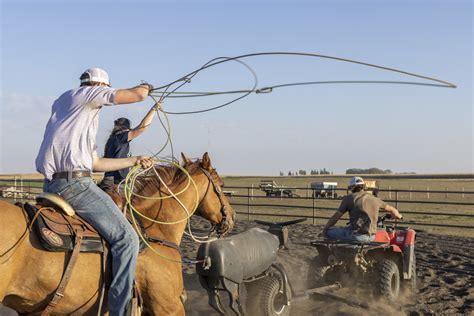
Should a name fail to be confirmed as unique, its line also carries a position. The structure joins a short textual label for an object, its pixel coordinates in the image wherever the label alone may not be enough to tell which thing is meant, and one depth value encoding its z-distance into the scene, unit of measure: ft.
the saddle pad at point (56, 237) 12.92
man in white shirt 13.69
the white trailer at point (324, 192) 130.41
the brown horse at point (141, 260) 12.58
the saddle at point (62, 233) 13.00
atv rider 25.54
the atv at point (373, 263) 24.75
